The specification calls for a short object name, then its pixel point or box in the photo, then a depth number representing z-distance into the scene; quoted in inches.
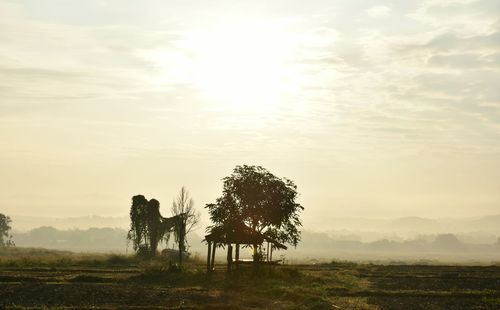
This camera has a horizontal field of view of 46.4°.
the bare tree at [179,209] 2847.0
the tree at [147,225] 3248.0
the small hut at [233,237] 1972.2
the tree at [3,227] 6491.1
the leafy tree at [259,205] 2164.1
